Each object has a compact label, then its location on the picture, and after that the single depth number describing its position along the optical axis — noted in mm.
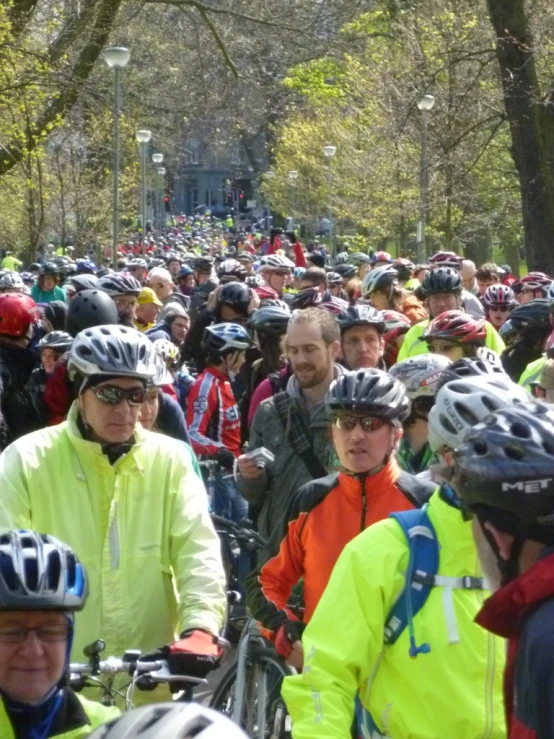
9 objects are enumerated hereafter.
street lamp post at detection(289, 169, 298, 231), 58000
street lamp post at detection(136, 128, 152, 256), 36034
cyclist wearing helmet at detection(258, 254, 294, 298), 16344
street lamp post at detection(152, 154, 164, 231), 79675
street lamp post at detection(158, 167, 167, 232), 65750
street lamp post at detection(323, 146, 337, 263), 42759
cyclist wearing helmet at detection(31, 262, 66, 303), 20345
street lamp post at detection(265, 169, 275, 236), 65125
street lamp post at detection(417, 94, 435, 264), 26559
